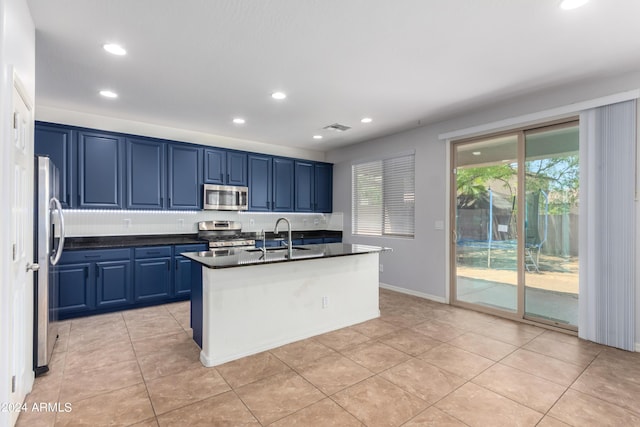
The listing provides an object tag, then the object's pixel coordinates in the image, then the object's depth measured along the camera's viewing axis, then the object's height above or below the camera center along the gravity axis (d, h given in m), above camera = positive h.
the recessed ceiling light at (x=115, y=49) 2.56 +1.37
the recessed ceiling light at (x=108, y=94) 3.51 +1.37
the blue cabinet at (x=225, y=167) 5.11 +0.80
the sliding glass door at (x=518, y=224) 3.55 -0.12
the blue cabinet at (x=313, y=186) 6.27 +0.58
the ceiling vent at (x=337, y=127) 4.87 +1.38
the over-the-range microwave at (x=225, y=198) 5.06 +0.29
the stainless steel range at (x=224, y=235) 4.90 -0.33
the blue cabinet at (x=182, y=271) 4.52 -0.80
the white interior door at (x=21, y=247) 1.78 -0.19
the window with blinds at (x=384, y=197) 5.21 +0.32
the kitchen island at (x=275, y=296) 2.74 -0.81
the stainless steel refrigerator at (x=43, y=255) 2.34 -0.31
